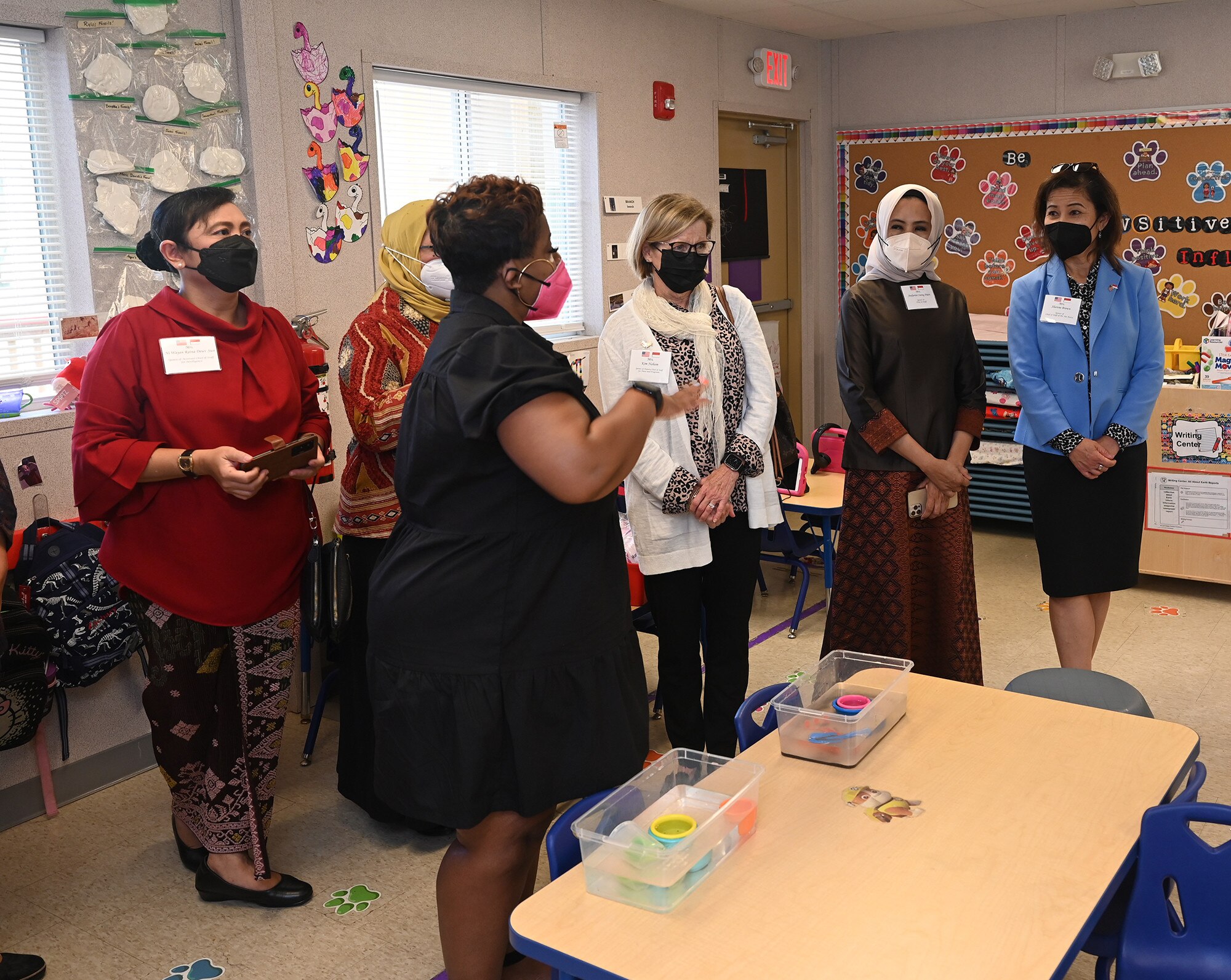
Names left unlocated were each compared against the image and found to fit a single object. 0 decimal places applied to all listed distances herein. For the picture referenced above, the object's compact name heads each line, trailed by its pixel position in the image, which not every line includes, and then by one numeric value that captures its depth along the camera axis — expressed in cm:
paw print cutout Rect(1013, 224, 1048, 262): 638
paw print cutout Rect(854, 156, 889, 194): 696
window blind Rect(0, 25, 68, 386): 334
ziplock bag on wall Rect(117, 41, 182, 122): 350
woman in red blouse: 259
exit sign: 635
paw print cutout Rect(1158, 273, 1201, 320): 592
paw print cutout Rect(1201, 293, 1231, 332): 556
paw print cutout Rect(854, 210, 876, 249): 706
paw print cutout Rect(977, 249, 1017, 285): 651
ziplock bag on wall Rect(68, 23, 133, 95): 336
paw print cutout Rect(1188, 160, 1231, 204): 577
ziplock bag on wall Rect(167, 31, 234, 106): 363
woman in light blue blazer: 337
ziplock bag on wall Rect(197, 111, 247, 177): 371
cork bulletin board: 583
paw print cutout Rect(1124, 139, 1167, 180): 595
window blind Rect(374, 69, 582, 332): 458
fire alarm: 573
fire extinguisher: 371
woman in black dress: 180
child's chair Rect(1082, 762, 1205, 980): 188
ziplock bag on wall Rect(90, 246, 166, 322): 348
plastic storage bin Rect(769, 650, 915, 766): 194
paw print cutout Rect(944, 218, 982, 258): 660
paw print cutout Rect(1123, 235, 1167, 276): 601
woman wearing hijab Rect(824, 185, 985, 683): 336
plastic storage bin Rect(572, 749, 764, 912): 155
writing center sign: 502
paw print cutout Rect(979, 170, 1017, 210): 643
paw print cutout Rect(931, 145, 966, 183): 660
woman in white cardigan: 298
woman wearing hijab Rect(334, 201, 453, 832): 286
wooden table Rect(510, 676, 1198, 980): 141
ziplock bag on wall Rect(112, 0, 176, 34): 345
